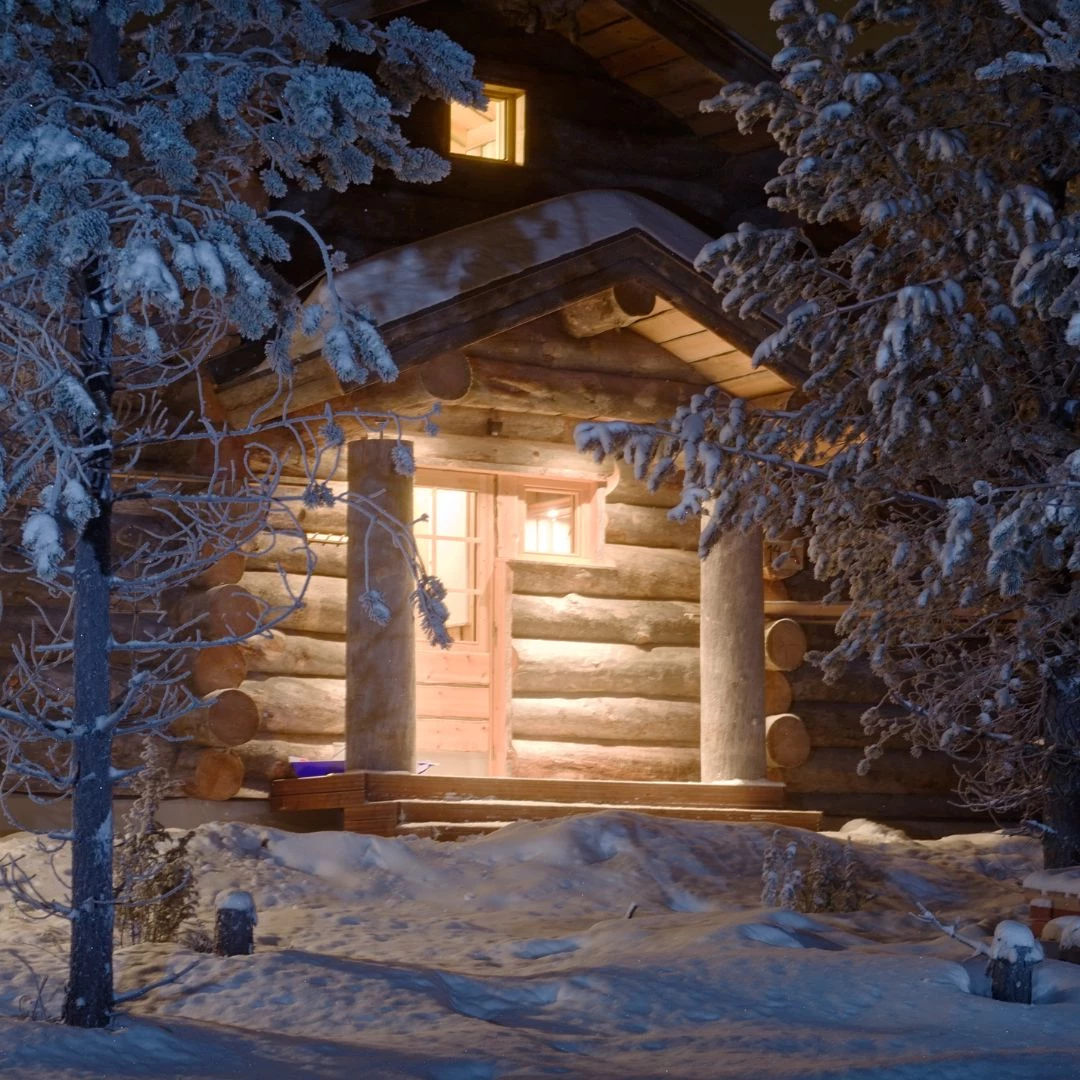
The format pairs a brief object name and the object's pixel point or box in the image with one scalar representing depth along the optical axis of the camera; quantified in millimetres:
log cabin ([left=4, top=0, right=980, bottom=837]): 11227
